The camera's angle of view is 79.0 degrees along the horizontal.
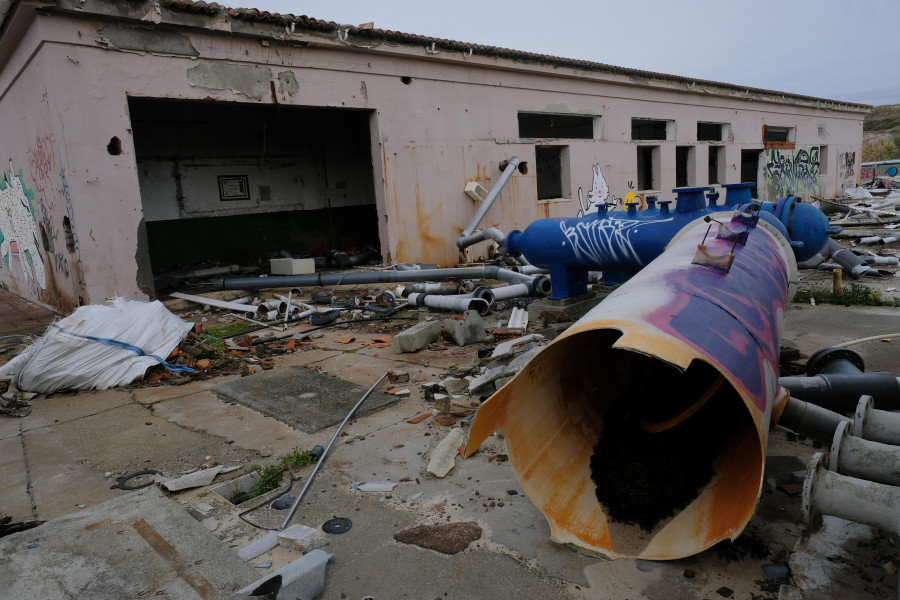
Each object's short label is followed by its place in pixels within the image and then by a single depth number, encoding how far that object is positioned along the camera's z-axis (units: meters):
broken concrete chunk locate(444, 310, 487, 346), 6.00
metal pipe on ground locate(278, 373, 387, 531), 2.87
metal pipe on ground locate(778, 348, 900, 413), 3.46
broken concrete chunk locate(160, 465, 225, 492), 3.19
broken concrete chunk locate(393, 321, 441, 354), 5.86
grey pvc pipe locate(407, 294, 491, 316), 7.27
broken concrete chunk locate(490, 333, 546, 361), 4.62
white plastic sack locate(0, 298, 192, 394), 5.15
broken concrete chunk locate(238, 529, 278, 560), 2.60
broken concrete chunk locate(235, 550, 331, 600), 2.19
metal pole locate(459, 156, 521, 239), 11.58
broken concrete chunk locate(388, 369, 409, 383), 5.02
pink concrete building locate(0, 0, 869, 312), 7.56
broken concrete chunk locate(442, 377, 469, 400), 4.48
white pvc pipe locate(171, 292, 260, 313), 8.19
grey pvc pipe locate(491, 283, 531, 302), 7.65
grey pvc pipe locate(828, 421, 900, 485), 2.13
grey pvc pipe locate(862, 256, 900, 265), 9.57
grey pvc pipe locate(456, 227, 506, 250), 10.00
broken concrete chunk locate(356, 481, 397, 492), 3.17
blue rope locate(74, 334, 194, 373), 5.44
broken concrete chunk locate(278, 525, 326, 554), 2.62
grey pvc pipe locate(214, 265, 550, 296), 8.63
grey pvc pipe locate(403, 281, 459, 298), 8.06
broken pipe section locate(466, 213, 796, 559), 2.04
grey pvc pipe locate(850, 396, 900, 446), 2.43
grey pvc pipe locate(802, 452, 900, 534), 1.92
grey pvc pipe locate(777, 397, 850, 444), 2.72
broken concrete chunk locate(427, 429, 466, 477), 3.30
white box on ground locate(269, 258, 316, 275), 9.97
